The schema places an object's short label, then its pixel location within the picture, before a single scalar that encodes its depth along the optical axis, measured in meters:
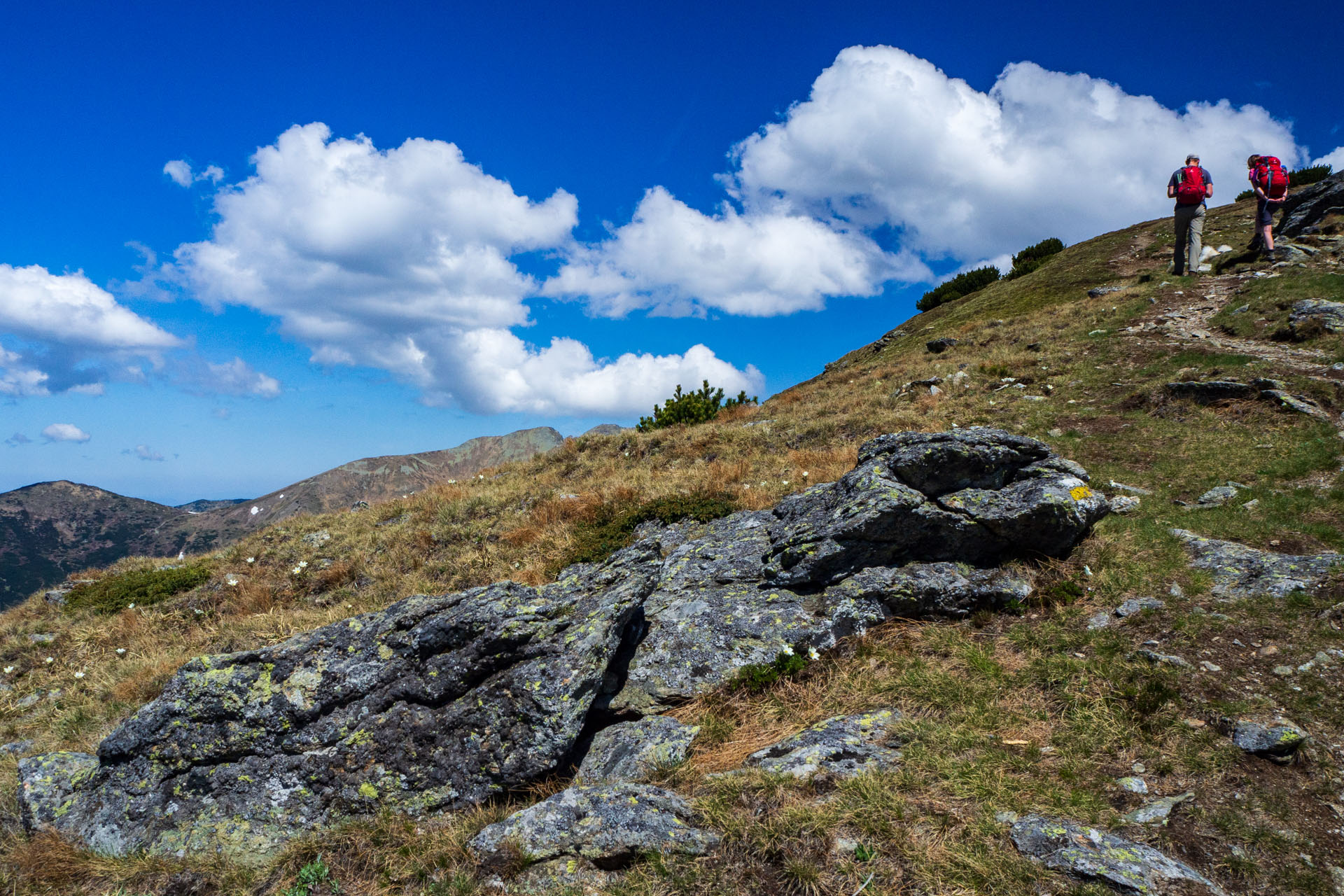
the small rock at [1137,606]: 6.98
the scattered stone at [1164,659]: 5.98
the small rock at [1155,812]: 4.47
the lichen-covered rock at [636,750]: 5.89
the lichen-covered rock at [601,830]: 4.64
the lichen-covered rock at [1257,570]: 6.91
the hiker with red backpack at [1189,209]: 22.16
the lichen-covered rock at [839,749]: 5.28
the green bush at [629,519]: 11.61
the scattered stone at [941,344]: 26.95
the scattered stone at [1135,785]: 4.78
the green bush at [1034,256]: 43.65
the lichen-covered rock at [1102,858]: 3.89
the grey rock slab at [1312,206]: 24.77
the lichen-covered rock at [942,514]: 8.13
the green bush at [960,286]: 46.56
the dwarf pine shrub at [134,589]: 13.77
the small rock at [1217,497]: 9.48
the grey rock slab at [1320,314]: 15.84
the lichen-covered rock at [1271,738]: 4.86
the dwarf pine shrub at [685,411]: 25.06
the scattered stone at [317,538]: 16.25
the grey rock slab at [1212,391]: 13.15
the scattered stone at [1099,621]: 6.92
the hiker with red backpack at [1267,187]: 22.44
